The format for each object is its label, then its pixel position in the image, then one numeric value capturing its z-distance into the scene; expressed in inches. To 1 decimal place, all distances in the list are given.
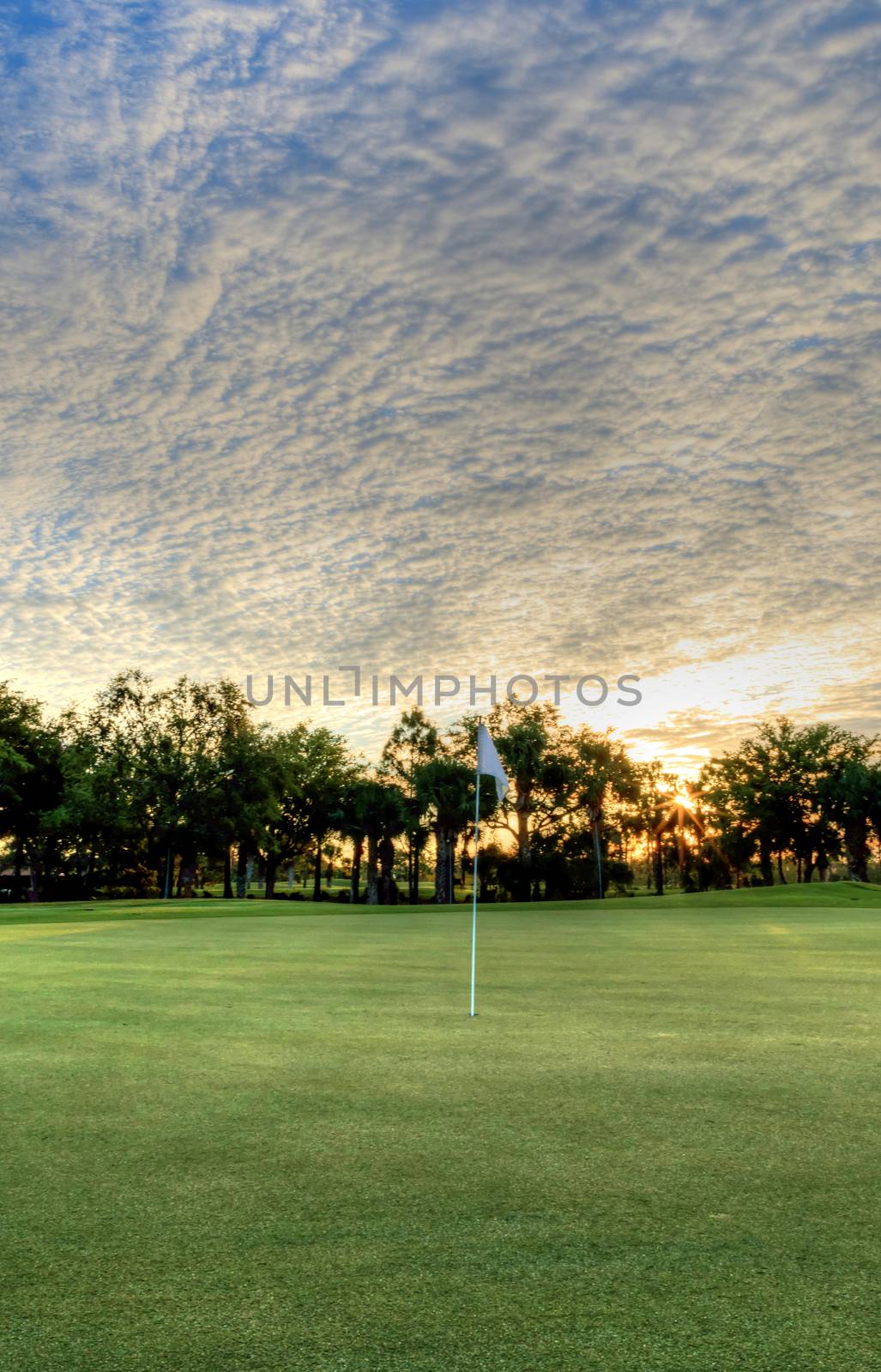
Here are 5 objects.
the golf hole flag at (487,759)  392.8
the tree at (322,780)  3112.7
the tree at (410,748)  2977.4
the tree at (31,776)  2792.8
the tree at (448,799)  2755.9
